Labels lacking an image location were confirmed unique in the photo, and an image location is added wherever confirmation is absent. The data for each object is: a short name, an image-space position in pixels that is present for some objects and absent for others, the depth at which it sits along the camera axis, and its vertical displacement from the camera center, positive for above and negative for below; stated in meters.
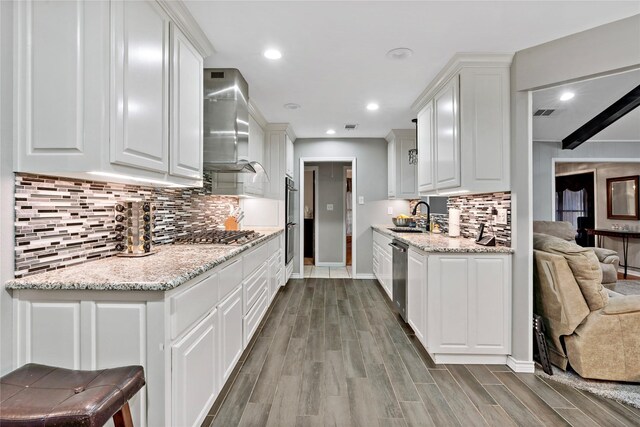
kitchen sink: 4.11 -0.22
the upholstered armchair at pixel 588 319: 2.11 -0.73
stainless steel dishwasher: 3.09 -0.65
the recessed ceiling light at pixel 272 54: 2.43 +1.29
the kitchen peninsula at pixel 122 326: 1.25 -0.47
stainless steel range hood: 2.63 +0.82
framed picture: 5.55 +0.31
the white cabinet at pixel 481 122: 2.45 +0.74
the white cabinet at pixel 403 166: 4.83 +0.76
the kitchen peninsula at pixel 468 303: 2.39 -0.70
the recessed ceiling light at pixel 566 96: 3.18 +1.25
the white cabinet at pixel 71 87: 1.31 +0.54
